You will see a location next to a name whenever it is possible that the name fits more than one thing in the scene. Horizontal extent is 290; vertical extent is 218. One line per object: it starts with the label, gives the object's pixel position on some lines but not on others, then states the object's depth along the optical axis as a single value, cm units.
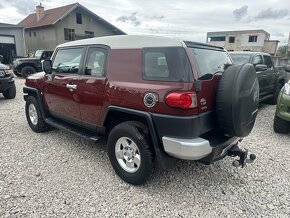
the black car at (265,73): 640
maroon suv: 242
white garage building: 2167
